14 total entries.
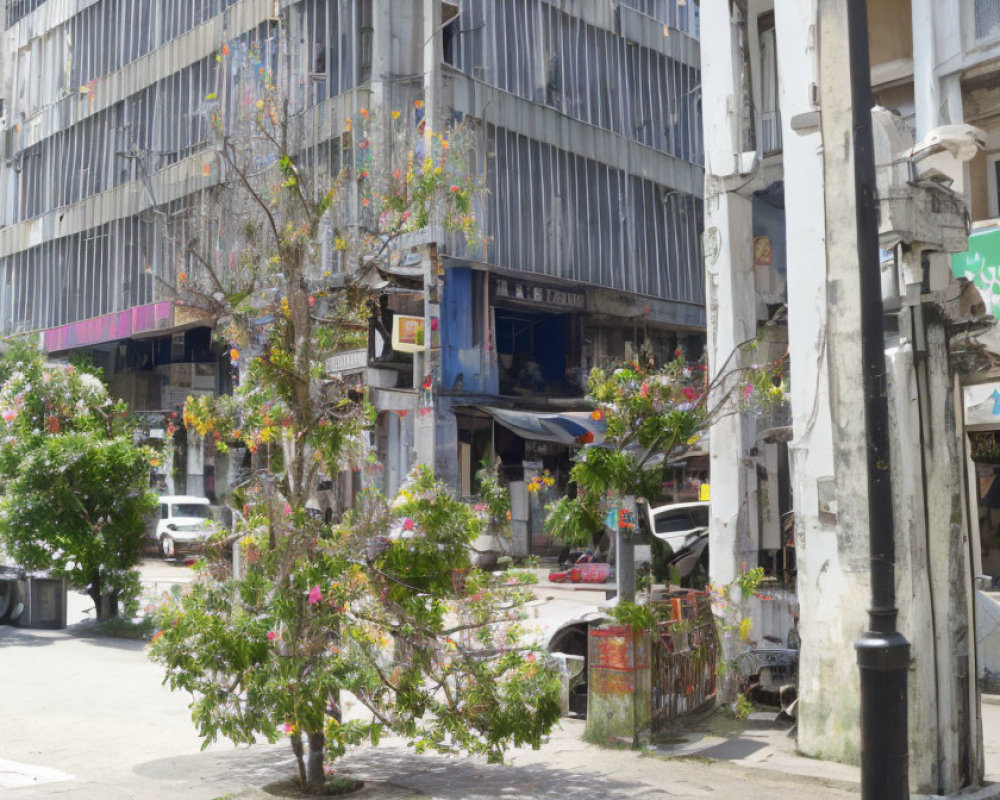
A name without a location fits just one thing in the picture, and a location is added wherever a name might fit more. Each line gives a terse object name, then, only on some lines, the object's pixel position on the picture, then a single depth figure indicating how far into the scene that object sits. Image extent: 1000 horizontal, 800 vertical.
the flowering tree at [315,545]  7.29
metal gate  9.23
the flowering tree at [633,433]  9.22
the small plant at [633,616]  8.82
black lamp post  5.82
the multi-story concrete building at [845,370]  7.66
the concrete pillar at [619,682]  8.87
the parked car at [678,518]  22.92
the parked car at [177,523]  31.89
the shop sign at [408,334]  26.67
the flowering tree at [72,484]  16.08
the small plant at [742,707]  9.46
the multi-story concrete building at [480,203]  28.06
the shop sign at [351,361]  29.34
